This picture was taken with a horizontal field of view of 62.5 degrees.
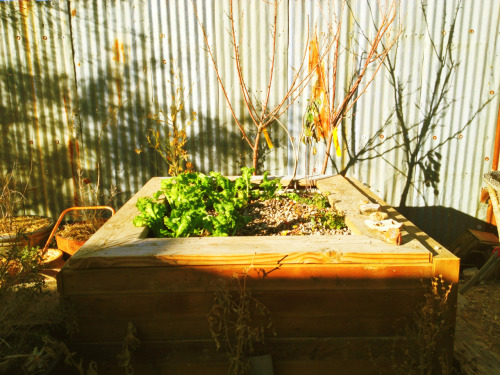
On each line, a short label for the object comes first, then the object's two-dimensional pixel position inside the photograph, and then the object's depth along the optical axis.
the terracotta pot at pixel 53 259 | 4.02
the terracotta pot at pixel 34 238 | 4.14
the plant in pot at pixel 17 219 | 4.29
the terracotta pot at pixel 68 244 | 4.19
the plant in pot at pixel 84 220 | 4.25
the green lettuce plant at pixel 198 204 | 2.73
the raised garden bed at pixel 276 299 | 2.15
